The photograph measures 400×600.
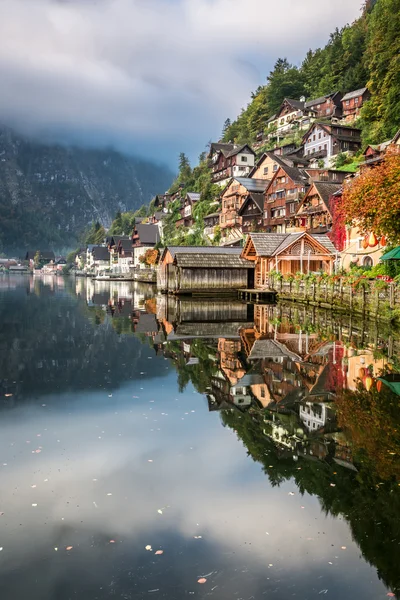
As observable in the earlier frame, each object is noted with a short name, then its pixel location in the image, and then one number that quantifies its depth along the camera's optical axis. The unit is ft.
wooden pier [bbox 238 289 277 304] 138.68
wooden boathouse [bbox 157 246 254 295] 152.25
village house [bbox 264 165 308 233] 203.62
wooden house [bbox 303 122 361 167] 247.70
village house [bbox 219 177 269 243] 240.94
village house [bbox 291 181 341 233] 171.42
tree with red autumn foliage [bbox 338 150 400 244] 74.95
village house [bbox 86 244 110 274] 492.54
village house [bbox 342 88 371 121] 277.56
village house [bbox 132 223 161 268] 367.62
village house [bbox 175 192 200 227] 316.19
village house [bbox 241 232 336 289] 145.07
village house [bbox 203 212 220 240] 272.47
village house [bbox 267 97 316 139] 311.88
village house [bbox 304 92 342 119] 296.92
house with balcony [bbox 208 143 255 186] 301.43
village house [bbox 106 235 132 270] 454.85
